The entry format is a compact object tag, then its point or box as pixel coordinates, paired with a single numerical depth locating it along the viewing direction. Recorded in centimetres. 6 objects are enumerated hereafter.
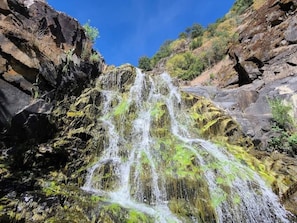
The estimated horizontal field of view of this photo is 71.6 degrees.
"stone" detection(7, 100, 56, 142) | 679
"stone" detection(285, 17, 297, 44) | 1286
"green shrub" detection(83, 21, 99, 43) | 1213
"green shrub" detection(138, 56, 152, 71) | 3011
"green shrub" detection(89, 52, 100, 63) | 1098
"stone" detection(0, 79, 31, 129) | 665
